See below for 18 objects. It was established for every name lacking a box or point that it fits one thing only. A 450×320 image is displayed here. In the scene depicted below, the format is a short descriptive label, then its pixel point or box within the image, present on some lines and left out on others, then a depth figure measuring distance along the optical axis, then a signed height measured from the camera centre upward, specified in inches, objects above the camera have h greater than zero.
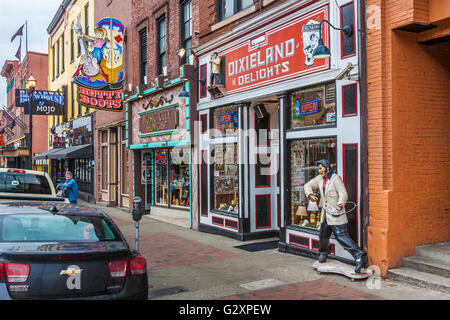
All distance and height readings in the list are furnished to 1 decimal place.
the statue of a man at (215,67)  457.7 +100.2
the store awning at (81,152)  889.5 +21.8
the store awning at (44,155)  1086.3 +20.2
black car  156.0 -35.9
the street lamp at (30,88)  802.8 +142.9
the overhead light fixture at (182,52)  508.7 +128.7
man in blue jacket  516.9 -31.4
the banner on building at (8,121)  1283.2 +131.8
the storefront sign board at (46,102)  1030.9 +147.6
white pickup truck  397.1 -18.7
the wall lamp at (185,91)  480.8 +80.8
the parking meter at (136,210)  299.9 -33.4
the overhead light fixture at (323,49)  289.5 +74.8
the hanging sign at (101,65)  649.0 +148.3
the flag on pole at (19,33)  1435.8 +433.9
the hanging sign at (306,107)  339.0 +42.6
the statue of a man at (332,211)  280.4 -34.1
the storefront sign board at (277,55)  336.2 +93.9
